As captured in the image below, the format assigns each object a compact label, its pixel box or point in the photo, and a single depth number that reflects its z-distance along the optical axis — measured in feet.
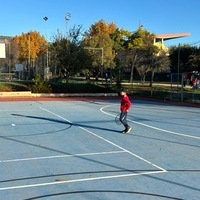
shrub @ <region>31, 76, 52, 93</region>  86.25
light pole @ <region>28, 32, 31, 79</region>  157.63
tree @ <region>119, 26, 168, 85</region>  105.32
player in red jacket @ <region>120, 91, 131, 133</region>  34.94
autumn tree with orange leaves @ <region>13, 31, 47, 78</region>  169.28
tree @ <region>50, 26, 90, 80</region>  97.60
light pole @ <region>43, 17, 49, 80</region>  109.38
